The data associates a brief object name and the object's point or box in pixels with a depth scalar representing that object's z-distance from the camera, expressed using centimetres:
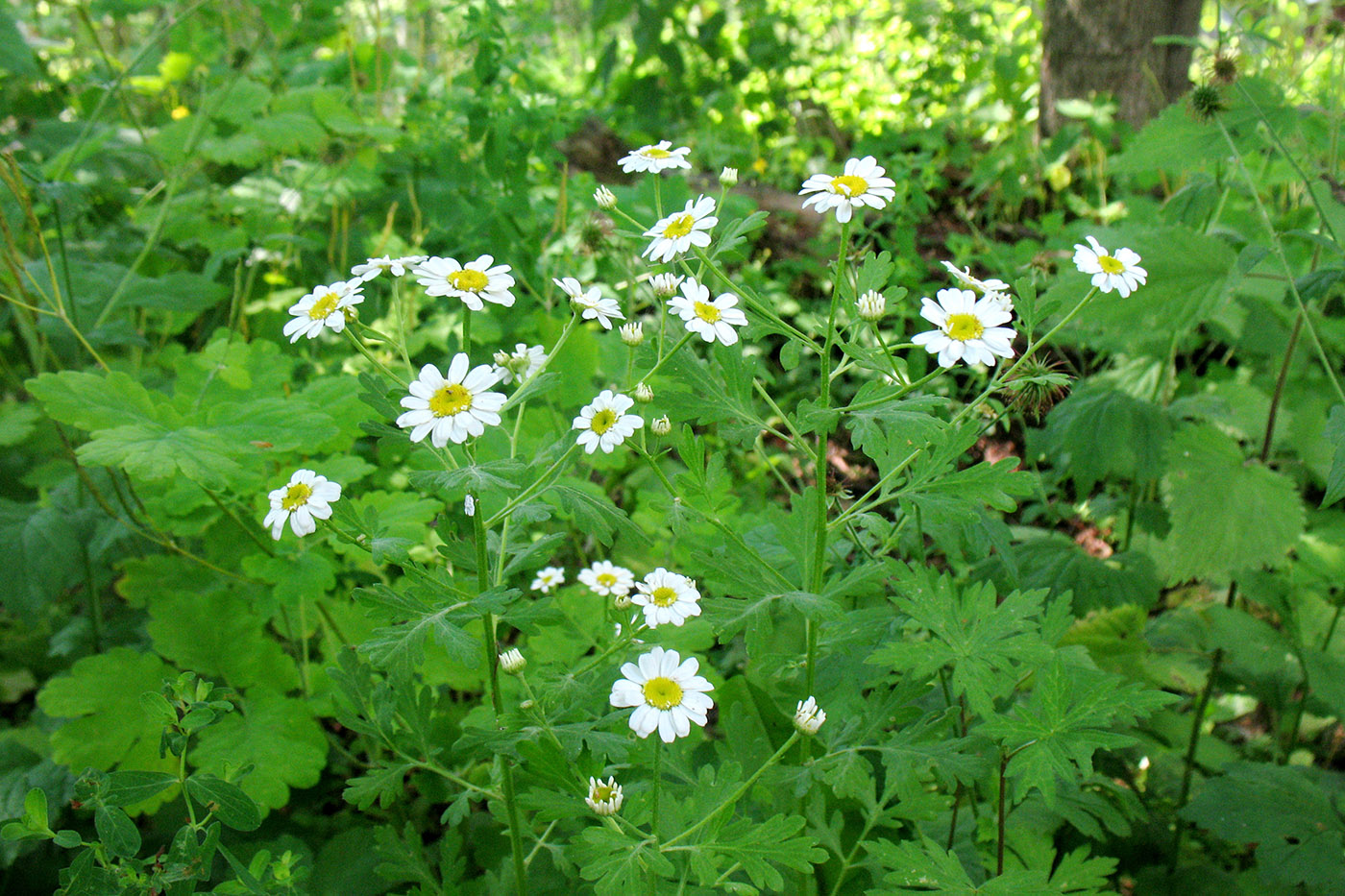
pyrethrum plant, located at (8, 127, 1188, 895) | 26
